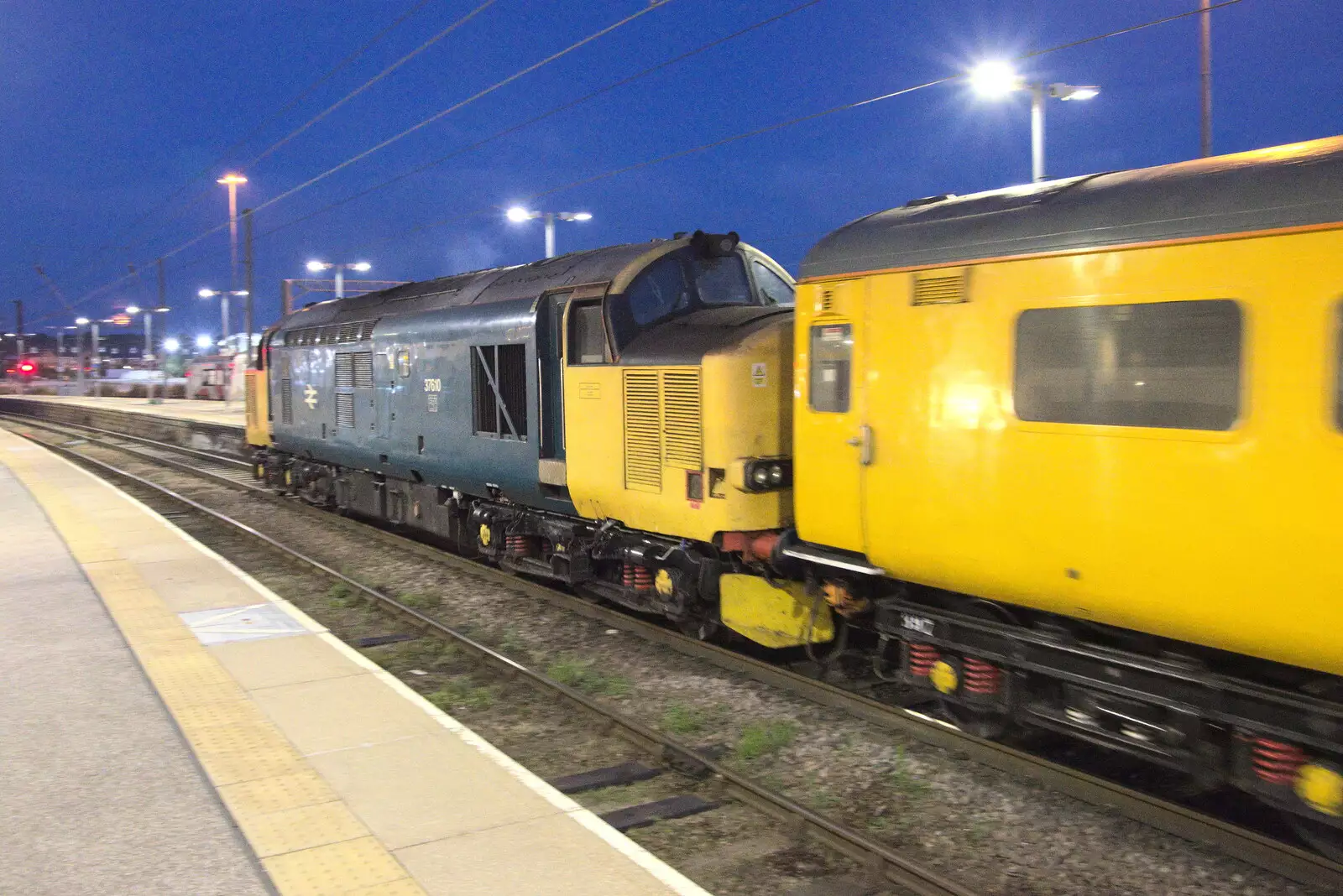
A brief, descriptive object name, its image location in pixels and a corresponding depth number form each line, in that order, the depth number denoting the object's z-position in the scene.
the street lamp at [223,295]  57.78
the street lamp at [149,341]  65.78
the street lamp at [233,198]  40.41
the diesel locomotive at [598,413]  7.74
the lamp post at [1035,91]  14.49
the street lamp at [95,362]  80.12
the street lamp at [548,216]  26.83
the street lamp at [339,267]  32.75
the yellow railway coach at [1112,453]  4.36
